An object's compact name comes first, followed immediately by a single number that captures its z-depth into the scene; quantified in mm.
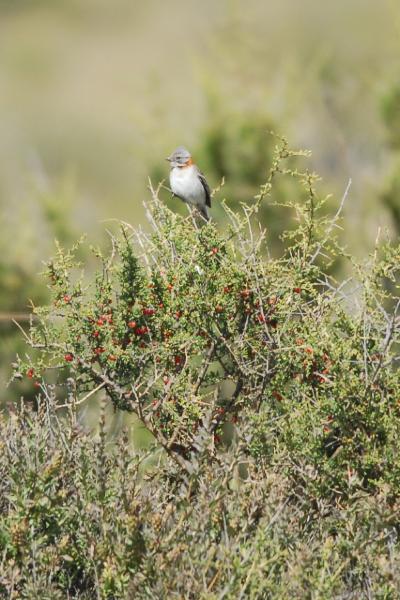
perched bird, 14016
